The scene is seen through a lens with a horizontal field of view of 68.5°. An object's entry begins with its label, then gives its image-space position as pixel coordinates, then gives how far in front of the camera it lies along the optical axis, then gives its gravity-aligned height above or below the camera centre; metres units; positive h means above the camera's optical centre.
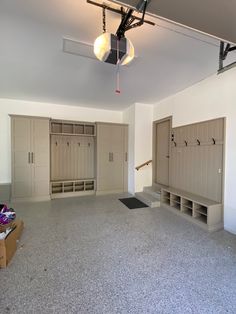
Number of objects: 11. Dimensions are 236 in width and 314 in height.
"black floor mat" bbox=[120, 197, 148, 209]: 4.21 -1.31
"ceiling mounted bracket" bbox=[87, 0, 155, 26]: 1.62 +1.38
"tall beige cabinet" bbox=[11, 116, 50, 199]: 4.40 -0.16
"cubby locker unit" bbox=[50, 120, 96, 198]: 5.09 -0.20
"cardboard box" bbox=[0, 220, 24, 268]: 1.98 -1.17
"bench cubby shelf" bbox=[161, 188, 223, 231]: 2.96 -1.09
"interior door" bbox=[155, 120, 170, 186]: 4.66 +0.00
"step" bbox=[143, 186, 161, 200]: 4.46 -1.07
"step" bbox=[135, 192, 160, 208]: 4.20 -1.21
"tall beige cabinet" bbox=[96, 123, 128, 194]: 5.27 -0.20
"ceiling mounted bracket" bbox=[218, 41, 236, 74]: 1.75 +1.02
